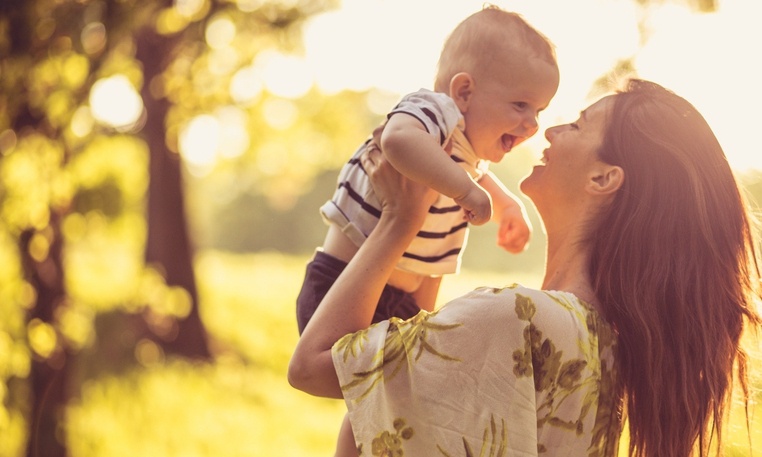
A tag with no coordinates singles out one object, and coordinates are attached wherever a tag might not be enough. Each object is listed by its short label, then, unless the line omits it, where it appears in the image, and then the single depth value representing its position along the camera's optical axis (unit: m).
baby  1.96
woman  1.54
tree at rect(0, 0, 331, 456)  3.42
